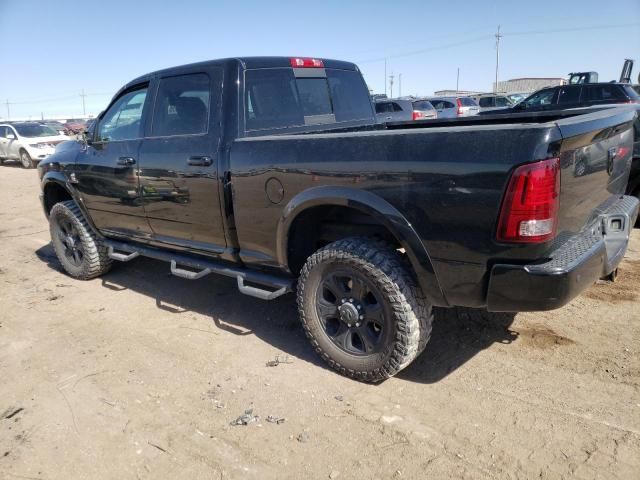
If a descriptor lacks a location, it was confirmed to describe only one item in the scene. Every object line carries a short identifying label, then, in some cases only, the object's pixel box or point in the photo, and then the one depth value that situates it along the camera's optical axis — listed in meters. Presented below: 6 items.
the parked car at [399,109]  17.94
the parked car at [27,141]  18.00
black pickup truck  2.41
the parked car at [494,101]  22.80
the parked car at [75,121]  47.50
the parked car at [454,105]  21.70
